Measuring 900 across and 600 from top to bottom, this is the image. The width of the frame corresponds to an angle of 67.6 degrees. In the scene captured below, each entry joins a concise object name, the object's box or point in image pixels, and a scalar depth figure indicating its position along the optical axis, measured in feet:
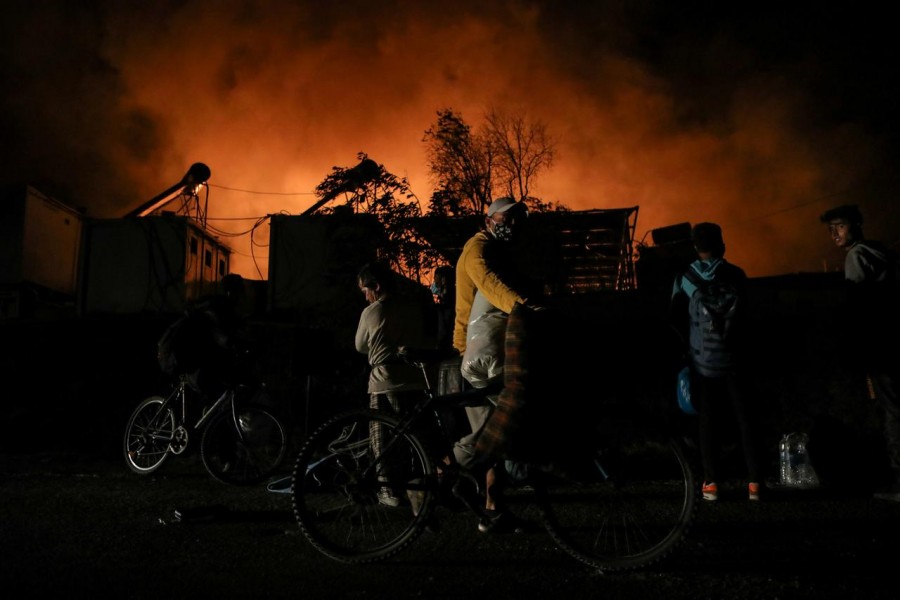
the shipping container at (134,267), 73.15
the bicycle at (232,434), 19.93
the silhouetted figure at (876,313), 15.60
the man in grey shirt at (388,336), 16.33
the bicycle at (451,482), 10.64
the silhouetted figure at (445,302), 21.02
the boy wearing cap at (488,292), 11.84
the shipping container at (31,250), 78.95
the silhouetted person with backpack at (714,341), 15.19
